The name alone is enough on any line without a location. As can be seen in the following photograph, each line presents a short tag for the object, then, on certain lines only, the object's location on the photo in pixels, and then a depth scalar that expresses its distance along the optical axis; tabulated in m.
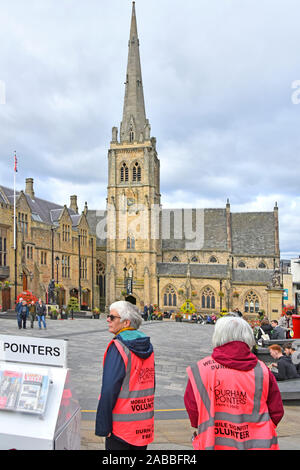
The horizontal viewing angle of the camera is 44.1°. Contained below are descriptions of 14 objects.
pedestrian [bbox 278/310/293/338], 15.99
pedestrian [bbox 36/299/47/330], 18.53
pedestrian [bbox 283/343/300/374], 7.96
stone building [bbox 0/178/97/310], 33.31
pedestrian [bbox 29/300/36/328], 22.45
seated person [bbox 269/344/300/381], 7.50
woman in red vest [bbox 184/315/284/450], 2.85
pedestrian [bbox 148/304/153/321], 35.26
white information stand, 2.85
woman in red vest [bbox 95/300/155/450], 3.17
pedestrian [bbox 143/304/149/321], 35.00
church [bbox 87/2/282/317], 47.56
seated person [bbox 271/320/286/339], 10.99
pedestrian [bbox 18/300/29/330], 17.95
